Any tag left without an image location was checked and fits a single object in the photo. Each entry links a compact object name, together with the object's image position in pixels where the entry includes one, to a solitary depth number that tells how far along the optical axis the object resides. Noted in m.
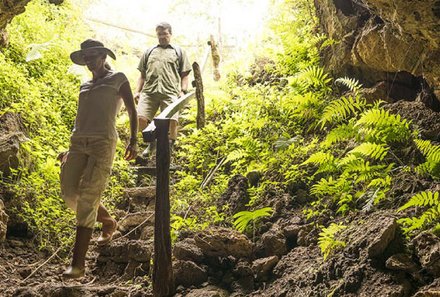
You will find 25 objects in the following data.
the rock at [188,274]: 3.87
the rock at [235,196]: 5.30
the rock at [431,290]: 2.68
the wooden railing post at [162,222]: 3.56
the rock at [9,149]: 5.59
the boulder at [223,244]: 4.11
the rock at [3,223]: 4.84
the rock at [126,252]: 4.50
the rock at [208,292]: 3.59
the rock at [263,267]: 3.93
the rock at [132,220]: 5.74
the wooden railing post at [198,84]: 7.18
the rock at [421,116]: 4.80
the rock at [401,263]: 3.05
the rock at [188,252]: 4.13
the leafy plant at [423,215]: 3.37
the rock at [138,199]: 6.41
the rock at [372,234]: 3.25
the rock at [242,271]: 3.93
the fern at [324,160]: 5.11
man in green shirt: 7.61
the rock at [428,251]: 2.96
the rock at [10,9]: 5.33
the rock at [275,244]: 4.21
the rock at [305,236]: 4.20
